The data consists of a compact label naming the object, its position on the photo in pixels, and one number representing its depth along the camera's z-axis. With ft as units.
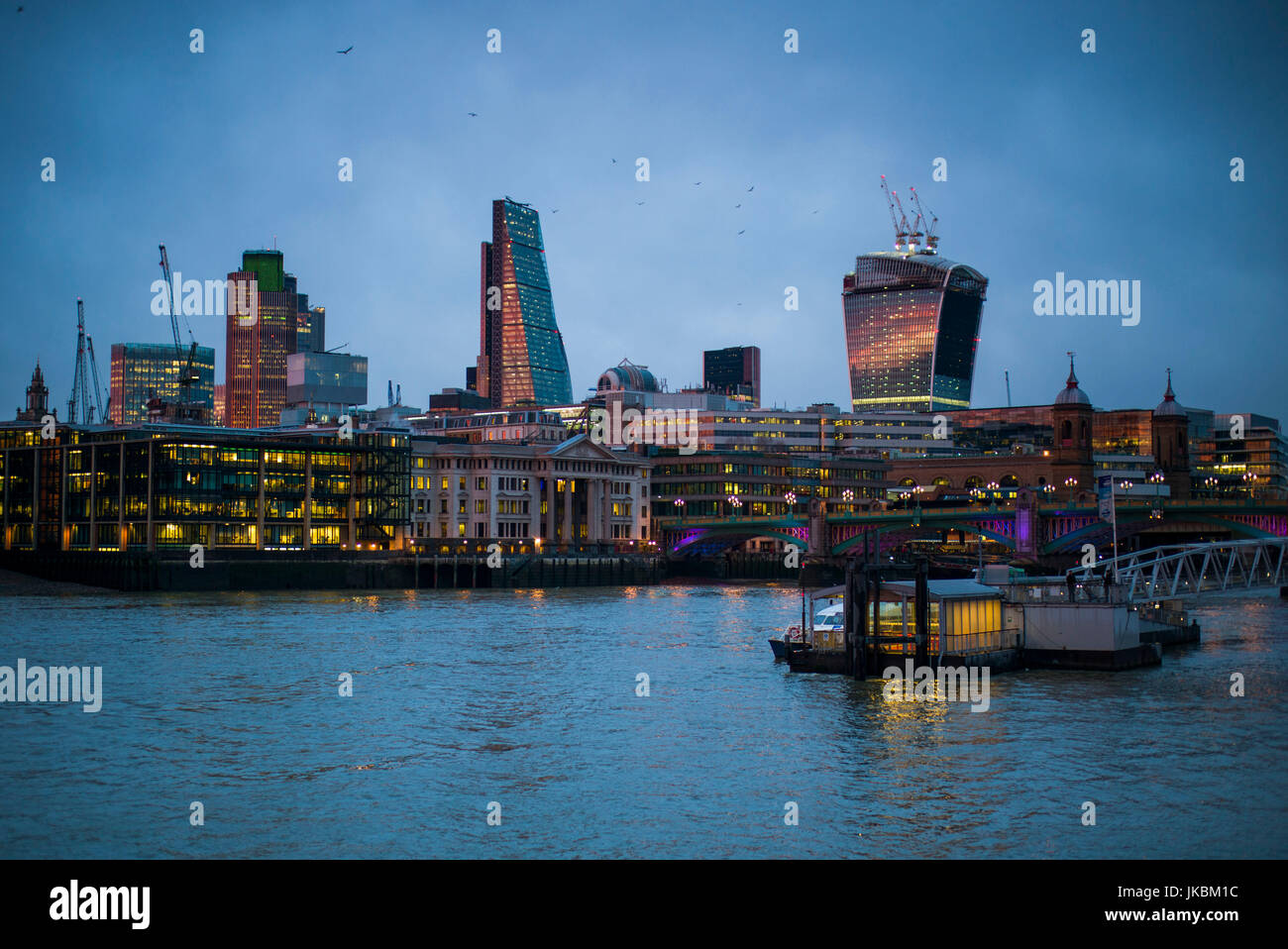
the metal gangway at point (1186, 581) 206.69
